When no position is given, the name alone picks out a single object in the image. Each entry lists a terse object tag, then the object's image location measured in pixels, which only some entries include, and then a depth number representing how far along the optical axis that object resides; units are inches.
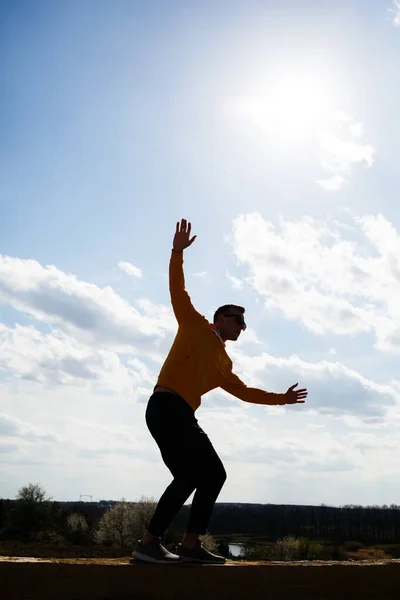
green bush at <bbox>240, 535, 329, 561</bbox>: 3791.8
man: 164.7
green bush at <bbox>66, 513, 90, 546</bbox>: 3171.8
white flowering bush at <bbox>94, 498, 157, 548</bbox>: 3112.7
